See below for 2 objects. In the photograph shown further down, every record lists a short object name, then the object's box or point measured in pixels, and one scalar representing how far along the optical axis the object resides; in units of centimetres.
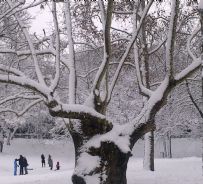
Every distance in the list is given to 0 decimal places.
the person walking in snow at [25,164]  2823
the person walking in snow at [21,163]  2819
